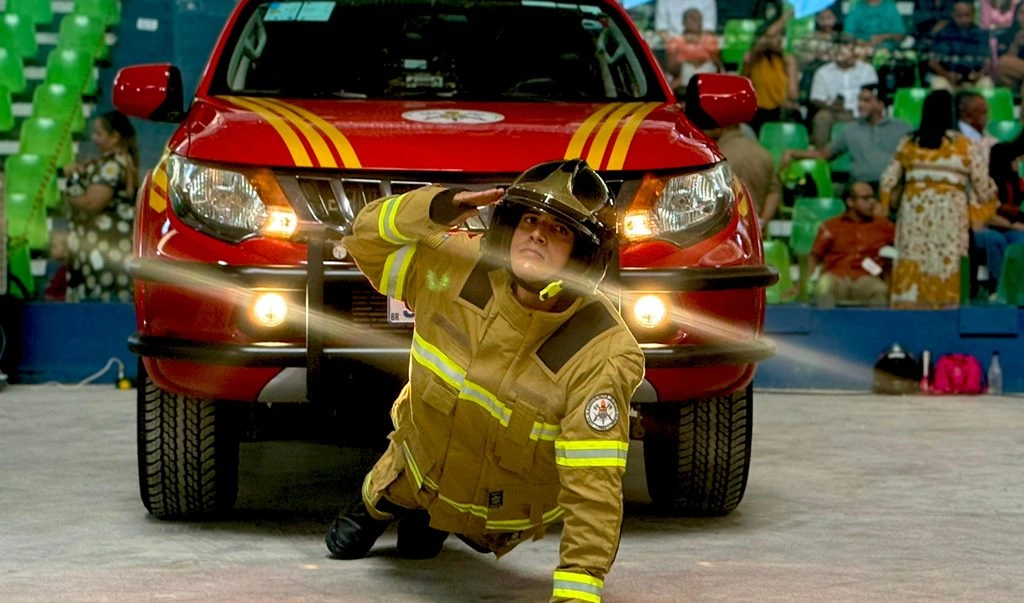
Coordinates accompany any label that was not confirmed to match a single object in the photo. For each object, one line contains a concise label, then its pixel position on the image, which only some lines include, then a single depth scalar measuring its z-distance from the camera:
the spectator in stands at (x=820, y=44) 11.72
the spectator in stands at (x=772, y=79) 11.44
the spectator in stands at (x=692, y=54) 11.55
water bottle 9.46
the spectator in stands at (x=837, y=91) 11.52
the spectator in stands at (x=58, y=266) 9.84
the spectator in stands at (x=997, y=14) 11.76
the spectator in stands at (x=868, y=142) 11.03
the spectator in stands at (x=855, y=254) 10.20
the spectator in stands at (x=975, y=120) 11.26
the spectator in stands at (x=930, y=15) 11.88
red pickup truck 4.33
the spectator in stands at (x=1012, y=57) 11.74
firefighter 3.47
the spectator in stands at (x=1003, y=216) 10.55
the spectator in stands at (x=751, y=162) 10.38
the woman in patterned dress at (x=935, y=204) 10.20
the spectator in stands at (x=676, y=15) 11.66
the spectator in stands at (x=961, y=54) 11.75
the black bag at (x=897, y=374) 9.41
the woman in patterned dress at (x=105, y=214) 9.73
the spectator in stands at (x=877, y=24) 11.84
